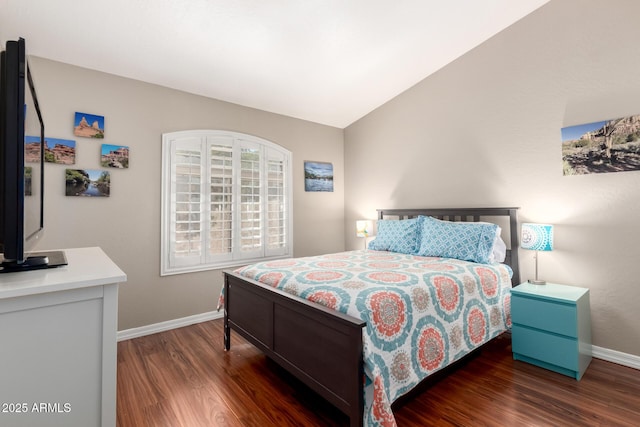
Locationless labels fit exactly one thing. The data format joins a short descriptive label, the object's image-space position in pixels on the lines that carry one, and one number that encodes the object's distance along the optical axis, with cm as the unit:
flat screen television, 94
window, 327
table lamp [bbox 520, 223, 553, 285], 260
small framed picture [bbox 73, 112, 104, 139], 278
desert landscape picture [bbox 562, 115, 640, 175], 240
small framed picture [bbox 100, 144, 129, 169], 290
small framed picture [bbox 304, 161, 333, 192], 443
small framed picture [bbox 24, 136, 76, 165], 265
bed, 159
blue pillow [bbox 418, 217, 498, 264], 282
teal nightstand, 222
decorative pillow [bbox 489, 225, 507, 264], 291
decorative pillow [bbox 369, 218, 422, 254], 338
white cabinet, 87
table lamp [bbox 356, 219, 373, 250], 425
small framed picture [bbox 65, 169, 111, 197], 274
